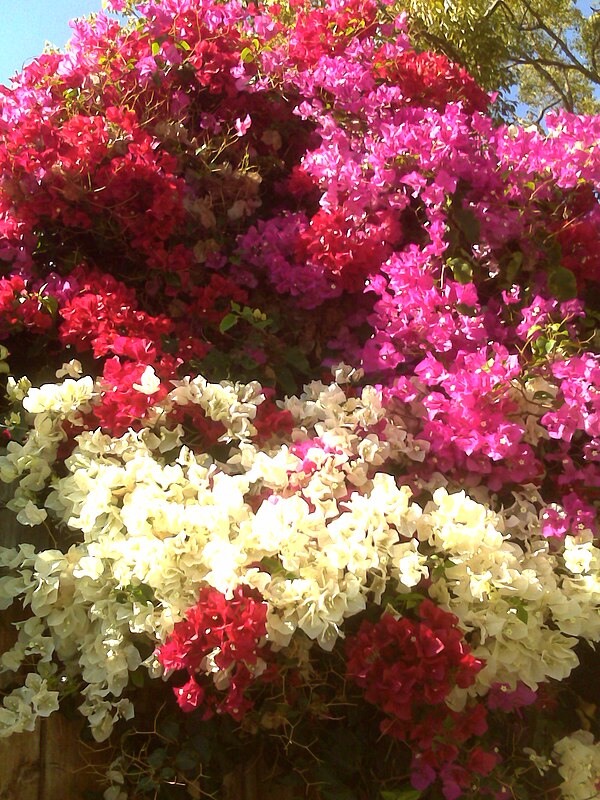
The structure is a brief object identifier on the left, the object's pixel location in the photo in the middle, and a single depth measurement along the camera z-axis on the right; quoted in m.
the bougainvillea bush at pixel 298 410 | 1.51
